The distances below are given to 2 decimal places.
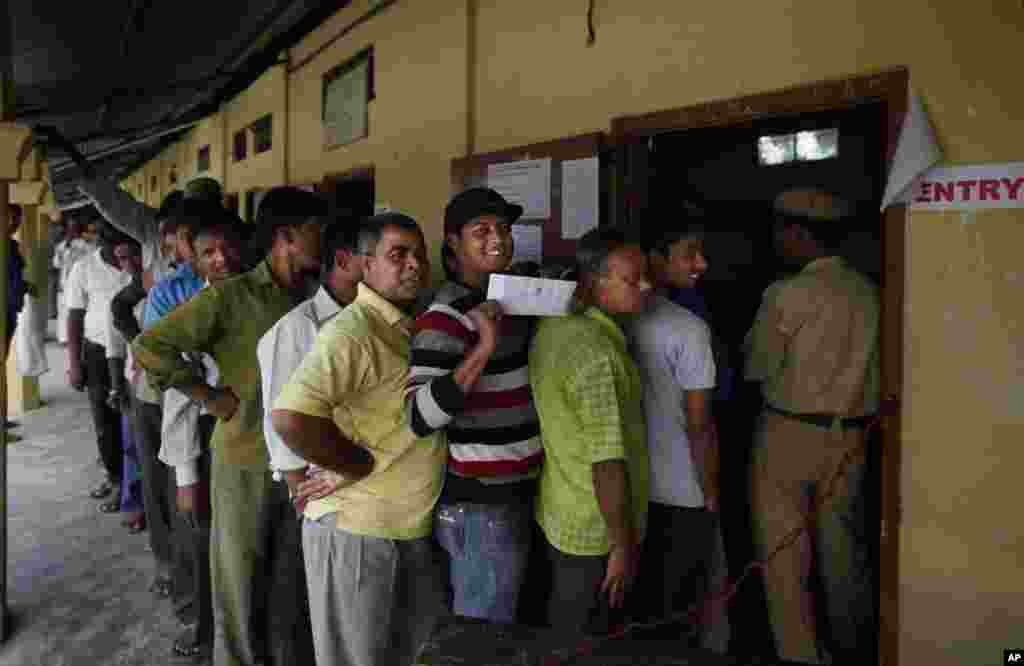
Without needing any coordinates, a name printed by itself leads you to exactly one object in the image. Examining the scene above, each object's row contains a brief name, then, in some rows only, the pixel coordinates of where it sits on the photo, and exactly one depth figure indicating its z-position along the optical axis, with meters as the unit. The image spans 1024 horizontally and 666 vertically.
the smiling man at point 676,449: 2.28
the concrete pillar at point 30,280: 6.88
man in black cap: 1.80
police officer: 2.52
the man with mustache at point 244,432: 2.42
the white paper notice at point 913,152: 2.08
